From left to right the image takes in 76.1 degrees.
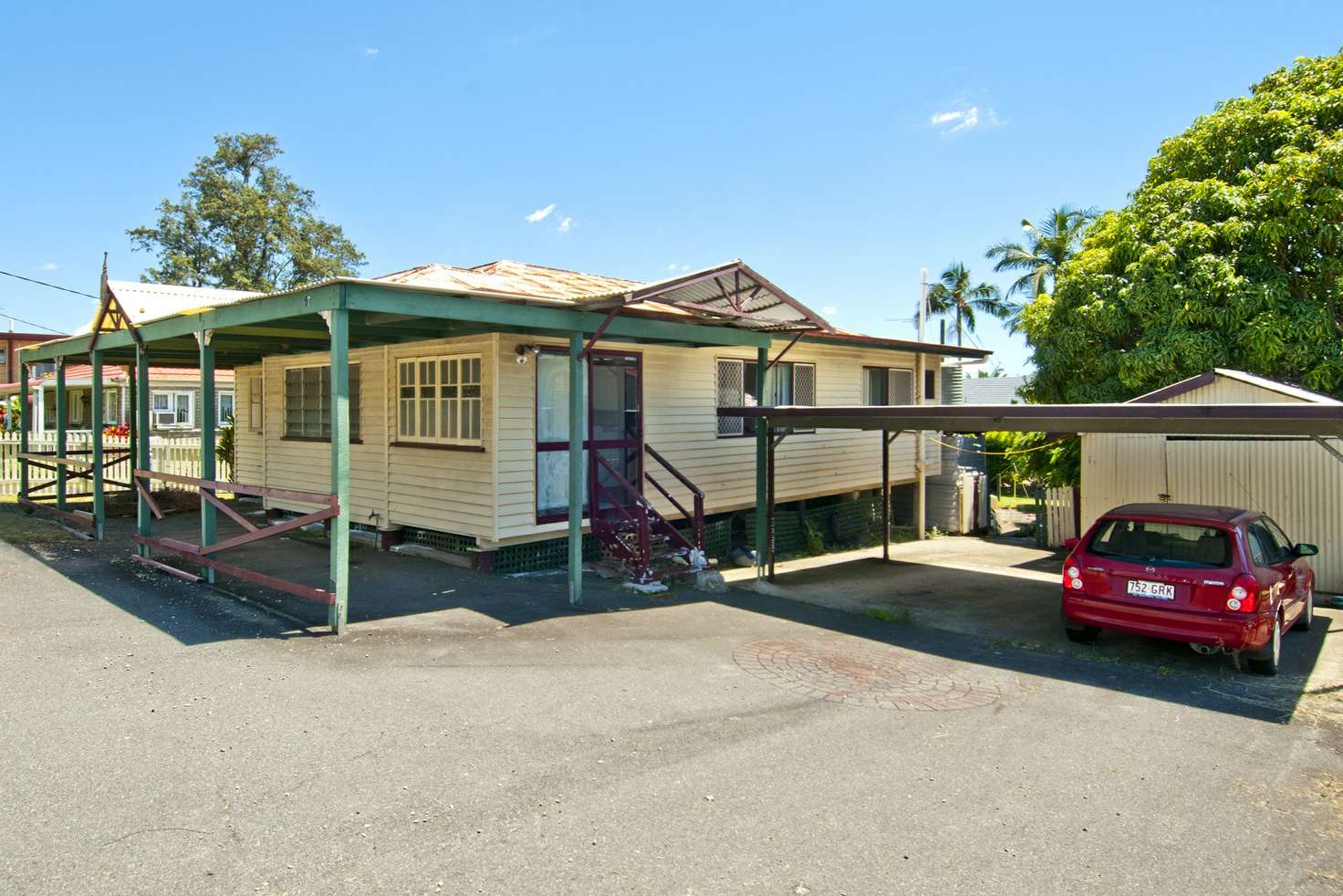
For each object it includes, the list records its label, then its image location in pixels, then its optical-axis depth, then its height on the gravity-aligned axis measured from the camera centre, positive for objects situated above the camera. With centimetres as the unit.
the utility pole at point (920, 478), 1673 -80
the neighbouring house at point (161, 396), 2941 +168
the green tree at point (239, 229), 4266 +1073
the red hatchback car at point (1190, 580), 695 -123
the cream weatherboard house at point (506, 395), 864 +62
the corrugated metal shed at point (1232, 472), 1090 -49
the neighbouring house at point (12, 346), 5122 +579
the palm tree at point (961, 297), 5038 +830
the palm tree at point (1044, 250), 3922 +878
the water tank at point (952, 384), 1934 +120
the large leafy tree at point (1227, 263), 1260 +274
